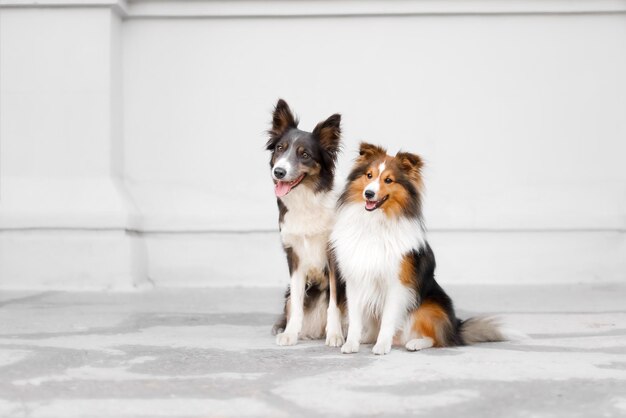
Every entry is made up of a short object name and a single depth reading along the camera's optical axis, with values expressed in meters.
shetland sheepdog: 3.90
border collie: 4.10
